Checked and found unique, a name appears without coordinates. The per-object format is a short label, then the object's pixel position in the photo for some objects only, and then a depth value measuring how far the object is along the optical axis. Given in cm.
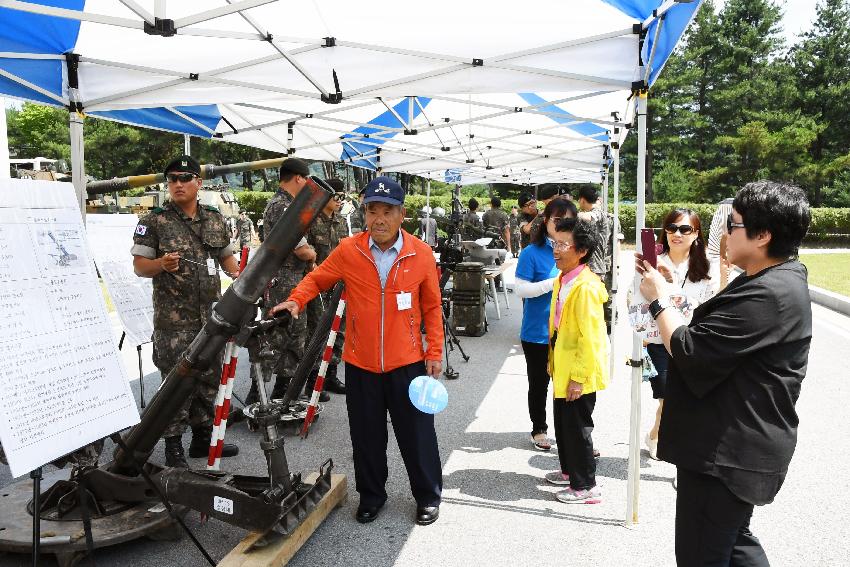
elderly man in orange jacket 315
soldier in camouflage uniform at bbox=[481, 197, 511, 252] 1375
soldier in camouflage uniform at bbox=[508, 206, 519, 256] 1680
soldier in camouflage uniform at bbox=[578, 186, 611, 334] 695
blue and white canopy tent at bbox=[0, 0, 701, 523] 380
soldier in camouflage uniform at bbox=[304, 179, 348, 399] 577
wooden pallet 263
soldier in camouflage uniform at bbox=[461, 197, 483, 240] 1177
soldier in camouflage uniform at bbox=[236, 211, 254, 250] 1759
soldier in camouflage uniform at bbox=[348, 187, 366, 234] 942
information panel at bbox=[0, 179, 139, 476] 231
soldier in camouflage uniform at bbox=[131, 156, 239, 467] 390
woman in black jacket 179
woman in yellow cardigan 340
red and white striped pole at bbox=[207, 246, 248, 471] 333
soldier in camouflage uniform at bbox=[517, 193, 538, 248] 998
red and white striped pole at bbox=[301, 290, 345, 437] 455
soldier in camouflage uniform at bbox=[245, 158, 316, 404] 492
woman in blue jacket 413
